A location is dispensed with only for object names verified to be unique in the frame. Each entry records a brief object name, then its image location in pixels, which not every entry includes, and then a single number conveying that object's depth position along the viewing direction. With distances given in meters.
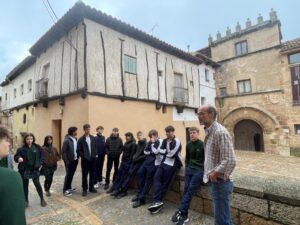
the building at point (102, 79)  8.69
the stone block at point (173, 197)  4.24
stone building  14.87
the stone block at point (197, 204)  3.73
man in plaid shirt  2.35
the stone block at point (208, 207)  3.56
